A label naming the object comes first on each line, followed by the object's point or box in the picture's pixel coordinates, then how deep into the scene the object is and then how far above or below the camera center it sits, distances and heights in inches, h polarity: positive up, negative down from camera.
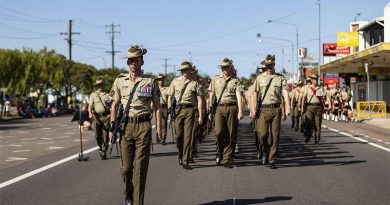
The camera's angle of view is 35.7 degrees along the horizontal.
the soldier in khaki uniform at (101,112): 528.4 -4.4
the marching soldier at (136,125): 282.8 -8.6
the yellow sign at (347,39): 2111.2 +232.9
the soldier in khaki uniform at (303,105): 644.1 +0.8
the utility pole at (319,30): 1640.7 +209.8
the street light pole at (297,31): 1928.2 +273.3
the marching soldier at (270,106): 437.4 +0.0
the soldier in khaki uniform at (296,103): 838.6 +4.0
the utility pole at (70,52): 2396.8 +216.8
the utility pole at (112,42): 3391.5 +367.5
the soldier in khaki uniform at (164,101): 652.1 +6.4
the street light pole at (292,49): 2598.7 +262.7
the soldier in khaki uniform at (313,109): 629.0 -3.4
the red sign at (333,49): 2281.0 +216.5
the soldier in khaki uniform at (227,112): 445.7 -4.3
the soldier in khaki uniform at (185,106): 444.1 +0.4
